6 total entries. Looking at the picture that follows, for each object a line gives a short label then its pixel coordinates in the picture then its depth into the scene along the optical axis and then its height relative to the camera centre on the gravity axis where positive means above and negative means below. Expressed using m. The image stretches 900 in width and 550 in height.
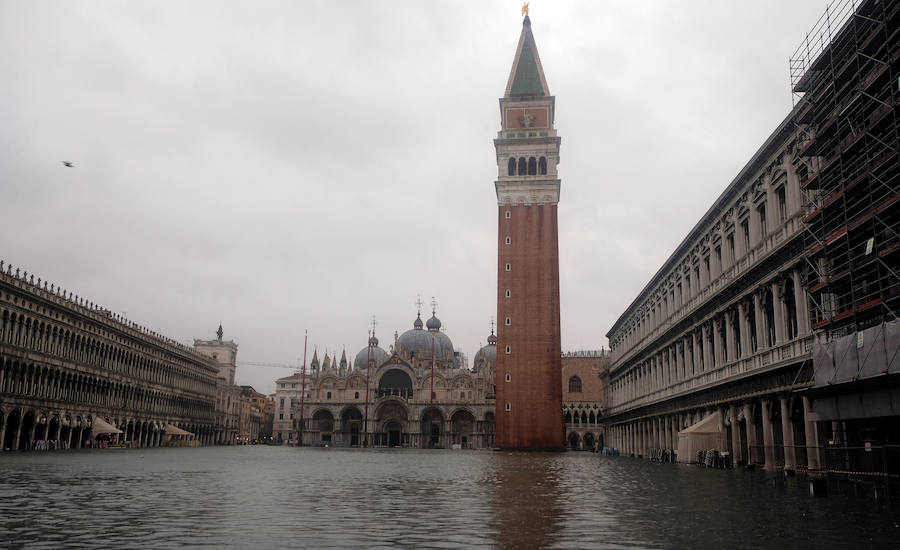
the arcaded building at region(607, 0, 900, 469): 21.59 +6.30
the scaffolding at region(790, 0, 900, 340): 21.42 +8.70
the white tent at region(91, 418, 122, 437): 57.81 +0.72
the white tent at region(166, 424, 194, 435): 74.32 +0.82
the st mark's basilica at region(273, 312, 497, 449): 106.69 +5.42
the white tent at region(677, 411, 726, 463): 34.84 +0.73
